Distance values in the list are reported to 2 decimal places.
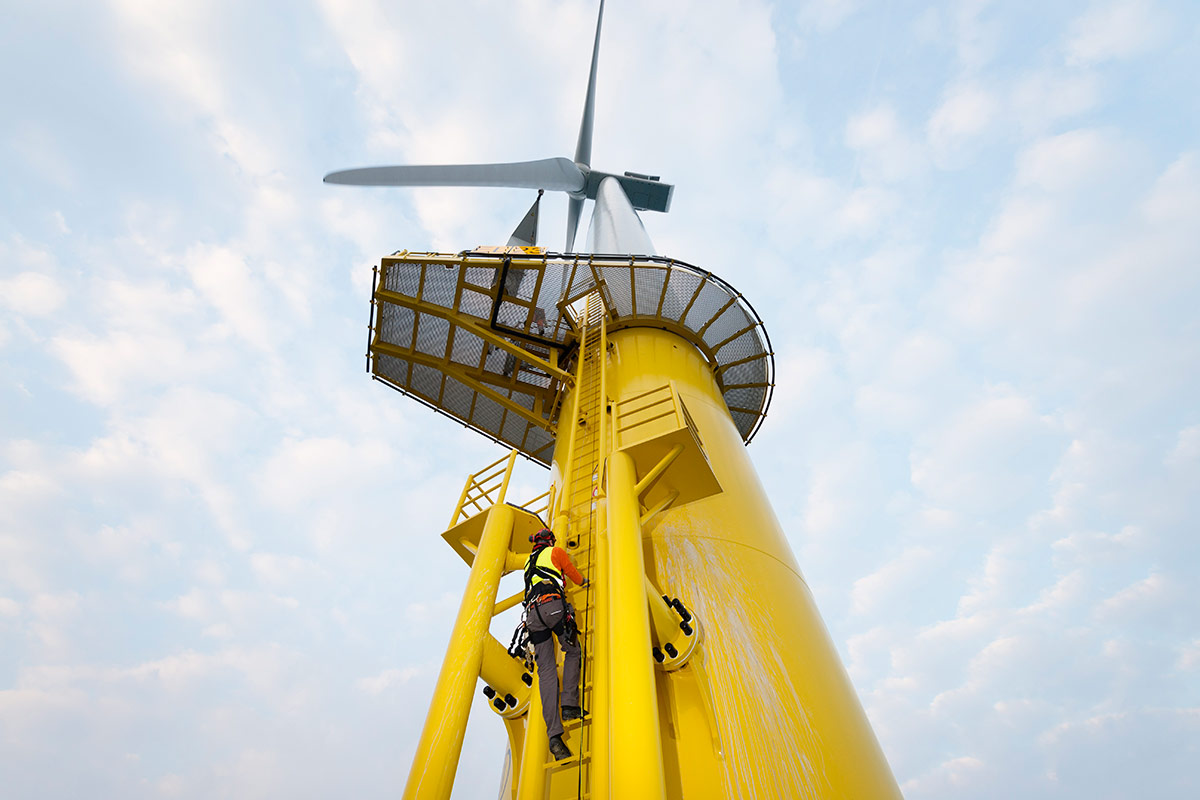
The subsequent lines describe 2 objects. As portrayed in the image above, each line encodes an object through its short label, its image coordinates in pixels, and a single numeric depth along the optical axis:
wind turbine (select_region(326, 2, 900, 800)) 5.20
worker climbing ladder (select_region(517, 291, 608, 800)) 5.31
